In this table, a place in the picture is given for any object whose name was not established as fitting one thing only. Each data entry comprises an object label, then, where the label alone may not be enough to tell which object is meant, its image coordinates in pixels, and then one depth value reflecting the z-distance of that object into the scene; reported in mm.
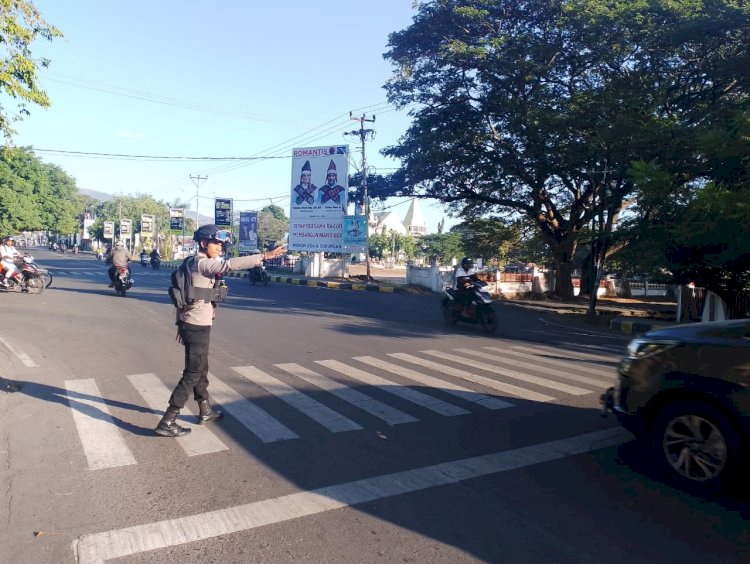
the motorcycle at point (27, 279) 17703
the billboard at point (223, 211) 43406
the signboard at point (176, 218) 59891
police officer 5086
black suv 3957
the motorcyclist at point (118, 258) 17734
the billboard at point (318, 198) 32031
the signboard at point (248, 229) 42250
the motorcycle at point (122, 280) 17922
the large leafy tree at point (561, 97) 16172
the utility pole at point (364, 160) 29469
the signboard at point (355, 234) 30938
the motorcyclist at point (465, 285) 12922
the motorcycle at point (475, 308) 12844
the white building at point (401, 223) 95625
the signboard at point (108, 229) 79731
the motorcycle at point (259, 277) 26484
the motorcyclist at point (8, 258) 17062
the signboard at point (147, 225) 70381
